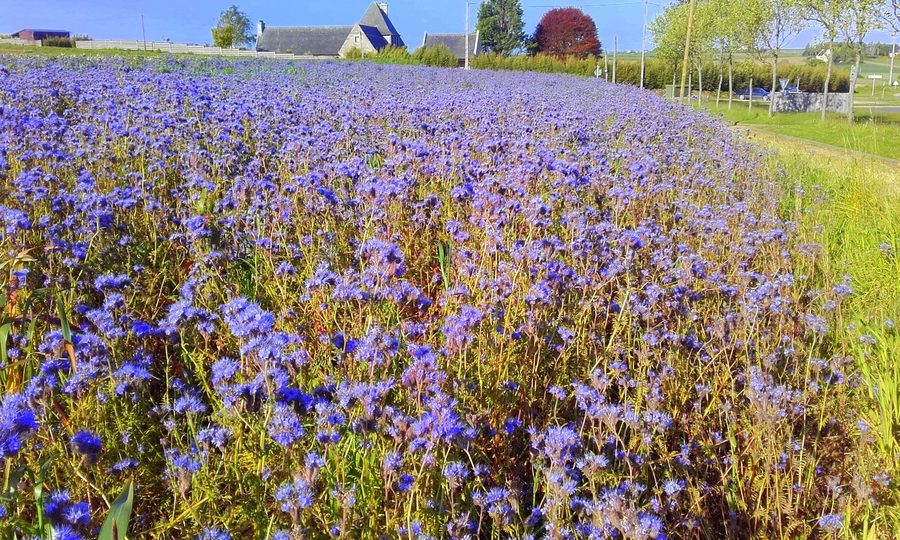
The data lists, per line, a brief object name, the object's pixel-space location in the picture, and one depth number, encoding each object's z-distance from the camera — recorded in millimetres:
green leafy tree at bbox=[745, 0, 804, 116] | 27672
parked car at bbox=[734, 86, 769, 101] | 58344
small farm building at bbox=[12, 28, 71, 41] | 76988
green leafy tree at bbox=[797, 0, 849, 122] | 20891
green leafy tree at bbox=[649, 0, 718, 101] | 32969
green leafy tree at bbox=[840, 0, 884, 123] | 19969
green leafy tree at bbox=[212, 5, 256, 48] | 87062
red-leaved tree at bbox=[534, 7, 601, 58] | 68688
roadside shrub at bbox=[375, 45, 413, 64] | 33362
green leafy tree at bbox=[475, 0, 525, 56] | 68375
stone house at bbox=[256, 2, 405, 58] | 67875
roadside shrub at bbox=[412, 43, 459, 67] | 37300
